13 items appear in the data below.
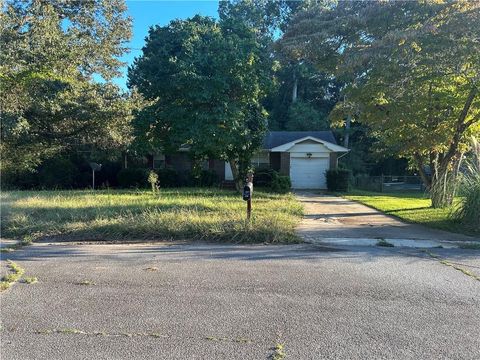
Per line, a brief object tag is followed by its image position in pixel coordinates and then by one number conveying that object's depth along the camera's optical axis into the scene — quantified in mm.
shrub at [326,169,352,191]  25250
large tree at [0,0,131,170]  17766
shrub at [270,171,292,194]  22312
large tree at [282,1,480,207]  11117
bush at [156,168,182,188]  26359
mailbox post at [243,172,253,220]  9734
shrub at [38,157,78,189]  25281
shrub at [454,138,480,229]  10969
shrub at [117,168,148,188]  25781
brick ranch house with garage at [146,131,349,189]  27016
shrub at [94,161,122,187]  26594
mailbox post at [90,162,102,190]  22969
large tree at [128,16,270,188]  16891
